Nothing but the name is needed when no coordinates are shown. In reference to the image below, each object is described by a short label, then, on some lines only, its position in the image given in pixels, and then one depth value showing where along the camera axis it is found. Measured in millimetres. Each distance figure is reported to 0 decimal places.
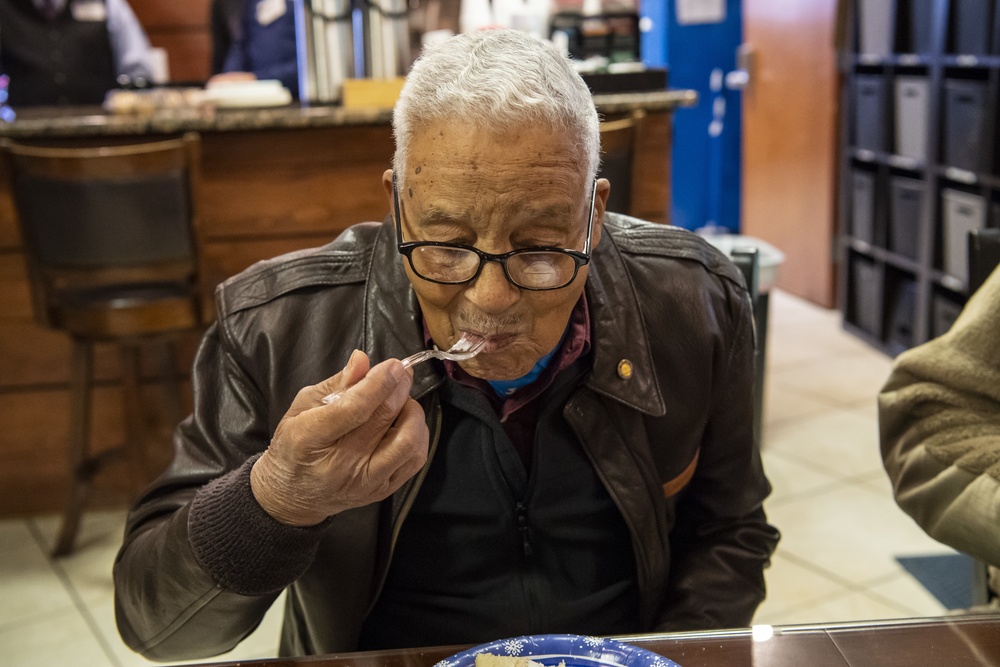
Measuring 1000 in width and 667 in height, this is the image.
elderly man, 983
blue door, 6690
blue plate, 880
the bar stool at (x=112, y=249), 2492
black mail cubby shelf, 3762
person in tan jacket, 1198
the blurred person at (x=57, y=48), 4863
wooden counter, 2820
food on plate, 874
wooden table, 916
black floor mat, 1975
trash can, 2893
